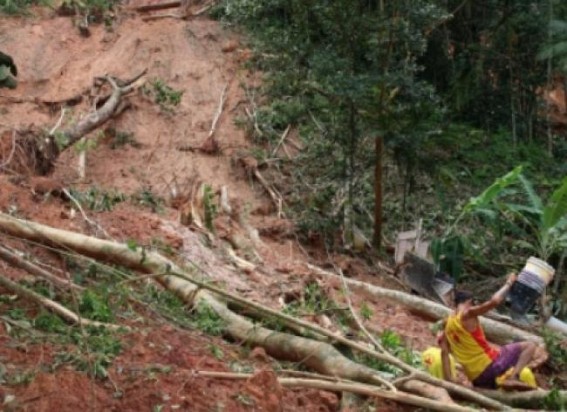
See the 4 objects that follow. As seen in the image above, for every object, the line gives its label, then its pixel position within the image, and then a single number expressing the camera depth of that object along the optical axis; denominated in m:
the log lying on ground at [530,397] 5.47
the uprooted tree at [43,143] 9.14
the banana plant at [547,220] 9.47
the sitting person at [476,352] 6.27
